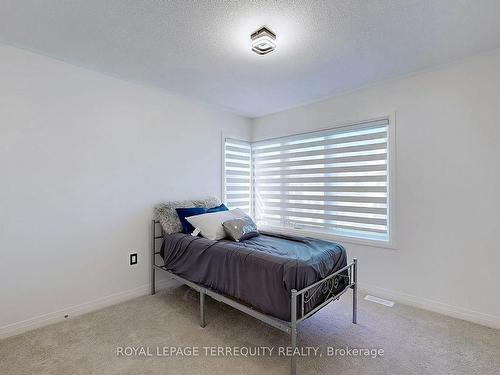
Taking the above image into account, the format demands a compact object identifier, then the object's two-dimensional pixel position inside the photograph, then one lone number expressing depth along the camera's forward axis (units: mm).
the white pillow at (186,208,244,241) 2646
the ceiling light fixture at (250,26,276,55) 1888
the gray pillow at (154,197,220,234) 2891
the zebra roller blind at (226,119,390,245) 2934
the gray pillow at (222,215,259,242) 2607
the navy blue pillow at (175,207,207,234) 2852
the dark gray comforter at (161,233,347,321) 1759
